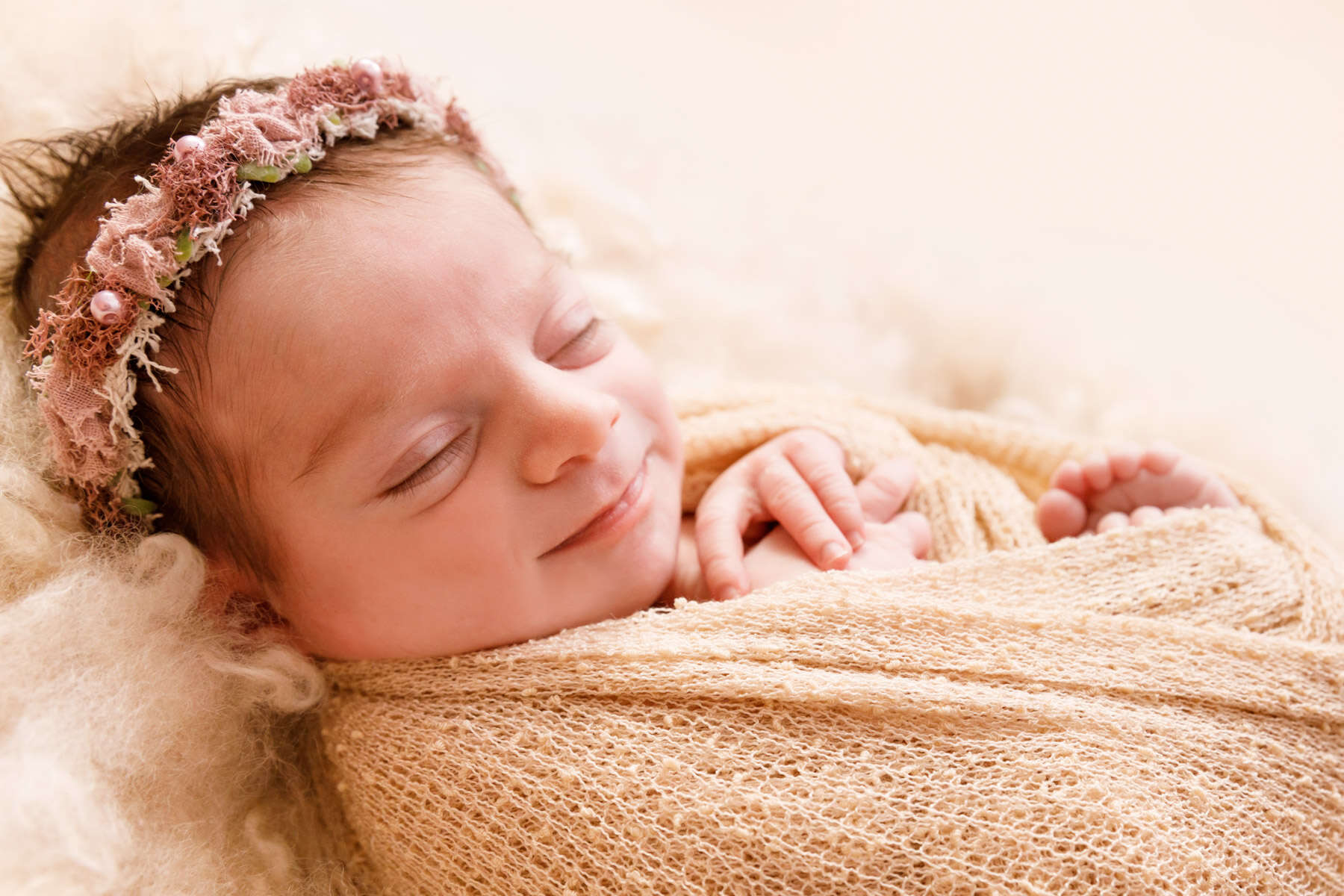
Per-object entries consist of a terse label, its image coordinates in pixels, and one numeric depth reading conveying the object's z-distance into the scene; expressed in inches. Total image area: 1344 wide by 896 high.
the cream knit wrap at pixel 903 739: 12.8
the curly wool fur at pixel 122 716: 12.7
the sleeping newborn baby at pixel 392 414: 13.0
